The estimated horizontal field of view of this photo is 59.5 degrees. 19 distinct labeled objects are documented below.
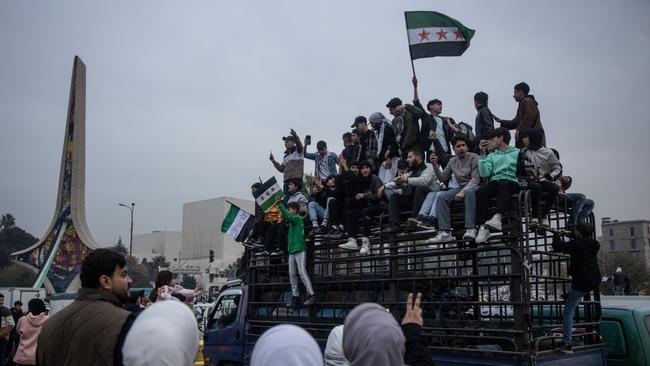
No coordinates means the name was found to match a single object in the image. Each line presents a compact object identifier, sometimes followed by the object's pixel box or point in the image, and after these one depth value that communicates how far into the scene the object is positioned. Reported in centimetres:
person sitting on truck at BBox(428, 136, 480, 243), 635
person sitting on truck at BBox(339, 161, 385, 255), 770
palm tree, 9262
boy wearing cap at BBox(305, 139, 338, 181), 1125
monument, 4597
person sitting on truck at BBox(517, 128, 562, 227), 614
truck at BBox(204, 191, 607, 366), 549
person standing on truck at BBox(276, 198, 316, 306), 808
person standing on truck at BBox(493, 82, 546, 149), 764
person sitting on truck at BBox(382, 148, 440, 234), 717
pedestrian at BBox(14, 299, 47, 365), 730
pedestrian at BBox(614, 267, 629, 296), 1777
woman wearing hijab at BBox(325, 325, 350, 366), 379
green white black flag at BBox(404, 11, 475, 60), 961
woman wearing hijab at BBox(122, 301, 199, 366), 245
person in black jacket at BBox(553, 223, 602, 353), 582
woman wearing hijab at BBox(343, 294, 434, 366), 263
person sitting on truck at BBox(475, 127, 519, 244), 590
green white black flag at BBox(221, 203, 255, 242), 1035
